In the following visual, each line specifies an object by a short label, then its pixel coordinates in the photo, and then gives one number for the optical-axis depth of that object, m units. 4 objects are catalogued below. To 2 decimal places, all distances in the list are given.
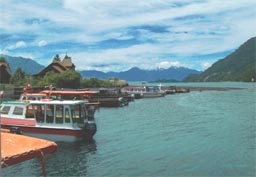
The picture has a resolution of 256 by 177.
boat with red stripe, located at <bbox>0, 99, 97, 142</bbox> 24.27
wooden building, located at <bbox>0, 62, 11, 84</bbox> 82.43
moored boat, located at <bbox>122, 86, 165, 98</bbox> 86.28
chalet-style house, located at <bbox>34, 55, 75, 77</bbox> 98.81
